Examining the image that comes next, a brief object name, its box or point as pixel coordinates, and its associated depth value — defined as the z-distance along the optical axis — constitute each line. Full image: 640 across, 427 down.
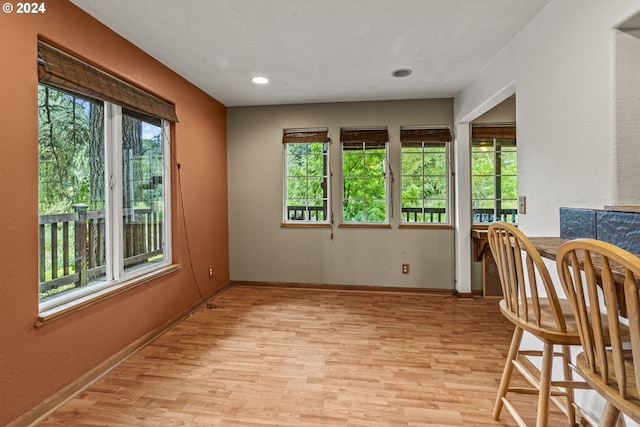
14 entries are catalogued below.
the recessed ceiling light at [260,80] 3.03
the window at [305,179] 3.99
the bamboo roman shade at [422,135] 3.71
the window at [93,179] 1.81
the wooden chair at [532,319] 1.17
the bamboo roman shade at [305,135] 3.90
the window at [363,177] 3.88
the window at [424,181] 3.82
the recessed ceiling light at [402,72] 2.89
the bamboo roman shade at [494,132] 3.68
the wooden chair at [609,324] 0.73
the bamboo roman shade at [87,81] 1.71
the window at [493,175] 3.73
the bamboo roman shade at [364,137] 3.81
